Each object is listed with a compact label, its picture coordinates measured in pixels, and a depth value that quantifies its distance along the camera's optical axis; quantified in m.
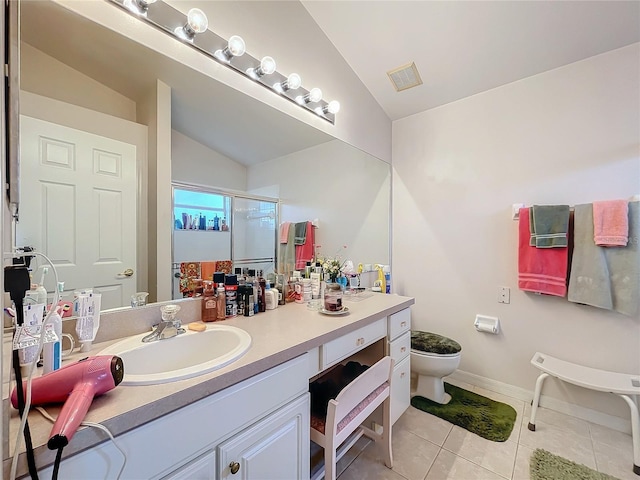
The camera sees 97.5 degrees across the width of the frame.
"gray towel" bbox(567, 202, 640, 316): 1.59
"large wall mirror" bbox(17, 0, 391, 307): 0.92
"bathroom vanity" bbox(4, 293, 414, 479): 0.61
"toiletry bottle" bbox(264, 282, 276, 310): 1.52
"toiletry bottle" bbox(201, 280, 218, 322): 1.27
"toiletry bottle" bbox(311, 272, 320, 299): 1.78
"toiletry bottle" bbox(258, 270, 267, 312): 1.46
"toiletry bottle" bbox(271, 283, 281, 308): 1.54
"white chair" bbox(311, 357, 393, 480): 1.03
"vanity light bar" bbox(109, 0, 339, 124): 1.12
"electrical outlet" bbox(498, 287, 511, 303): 2.07
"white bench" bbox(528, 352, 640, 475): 1.47
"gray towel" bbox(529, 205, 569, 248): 1.77
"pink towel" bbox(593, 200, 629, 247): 1.59
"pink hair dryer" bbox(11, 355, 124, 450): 0.58
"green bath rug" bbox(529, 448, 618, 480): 1.39
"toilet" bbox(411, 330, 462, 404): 1.91
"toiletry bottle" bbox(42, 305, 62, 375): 0.75
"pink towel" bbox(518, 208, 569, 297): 1.80
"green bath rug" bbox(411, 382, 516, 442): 1.71
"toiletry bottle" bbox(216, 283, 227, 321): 1.30
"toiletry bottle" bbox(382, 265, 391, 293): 2.36
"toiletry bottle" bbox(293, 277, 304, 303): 1.73
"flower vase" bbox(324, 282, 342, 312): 1.48
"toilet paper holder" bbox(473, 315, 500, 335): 2.11
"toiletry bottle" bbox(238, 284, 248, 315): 1.38
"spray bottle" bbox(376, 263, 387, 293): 2.29
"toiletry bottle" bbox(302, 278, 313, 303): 1.73
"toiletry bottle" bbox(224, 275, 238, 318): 1.33
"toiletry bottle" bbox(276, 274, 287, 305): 1.64
